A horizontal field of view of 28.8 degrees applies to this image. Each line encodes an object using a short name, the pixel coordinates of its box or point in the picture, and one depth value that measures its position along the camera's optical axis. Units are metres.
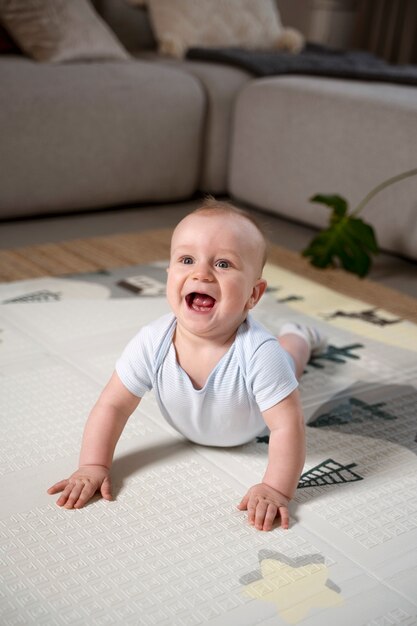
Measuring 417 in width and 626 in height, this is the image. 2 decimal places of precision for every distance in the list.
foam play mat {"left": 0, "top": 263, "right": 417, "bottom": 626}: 0.84
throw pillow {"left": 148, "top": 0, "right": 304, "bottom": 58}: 3.02
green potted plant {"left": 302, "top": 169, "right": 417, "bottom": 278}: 2.01
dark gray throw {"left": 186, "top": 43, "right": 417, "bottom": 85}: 2.59
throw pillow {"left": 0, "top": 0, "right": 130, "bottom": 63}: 2.49
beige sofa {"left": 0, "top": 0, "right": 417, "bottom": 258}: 2.14
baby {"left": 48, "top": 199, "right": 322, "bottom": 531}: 1.01
